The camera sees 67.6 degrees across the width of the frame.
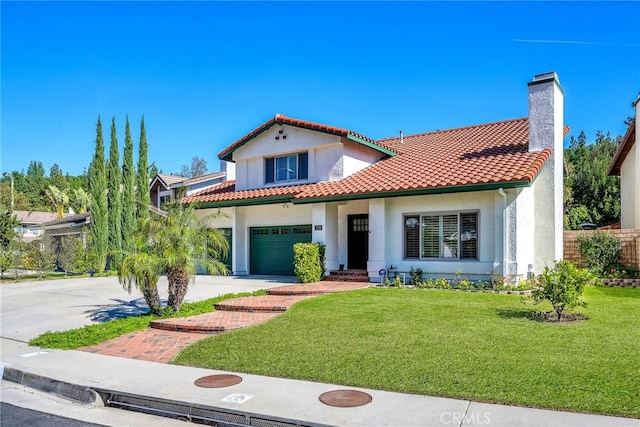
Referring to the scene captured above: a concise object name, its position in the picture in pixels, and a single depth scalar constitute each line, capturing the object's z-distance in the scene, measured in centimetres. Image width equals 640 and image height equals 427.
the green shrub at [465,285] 1440
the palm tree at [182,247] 1135
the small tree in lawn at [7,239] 2473
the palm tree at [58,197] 5642
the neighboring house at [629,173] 2008
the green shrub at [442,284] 1472
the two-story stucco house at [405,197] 1495
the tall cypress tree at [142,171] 2897
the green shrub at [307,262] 1661
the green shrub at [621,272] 1570
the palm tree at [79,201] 5259
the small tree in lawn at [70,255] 2542
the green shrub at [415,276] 1556
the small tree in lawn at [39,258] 2494
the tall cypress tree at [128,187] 2859
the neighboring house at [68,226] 3185
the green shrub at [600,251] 1642
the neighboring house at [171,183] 3188
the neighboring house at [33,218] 5325
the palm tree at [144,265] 1079
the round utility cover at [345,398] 573
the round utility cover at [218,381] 669
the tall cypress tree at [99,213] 2709
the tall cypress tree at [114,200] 2778
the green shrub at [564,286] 934
